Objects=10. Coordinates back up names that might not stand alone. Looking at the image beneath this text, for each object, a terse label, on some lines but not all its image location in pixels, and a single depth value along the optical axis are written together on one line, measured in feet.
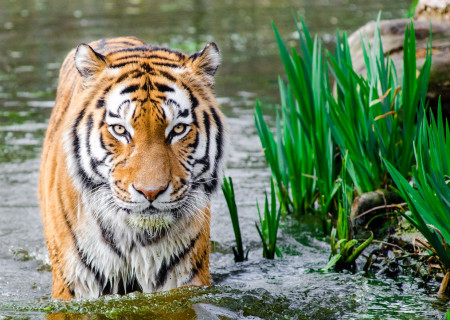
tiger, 17.79
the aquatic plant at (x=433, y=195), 18.63
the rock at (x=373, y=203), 25.77
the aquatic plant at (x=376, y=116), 24.08
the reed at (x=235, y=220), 23.21
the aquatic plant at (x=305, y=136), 25.99
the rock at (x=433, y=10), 35.86
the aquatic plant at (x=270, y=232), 23.19
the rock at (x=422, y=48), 29.86
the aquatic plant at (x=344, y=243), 22.20
